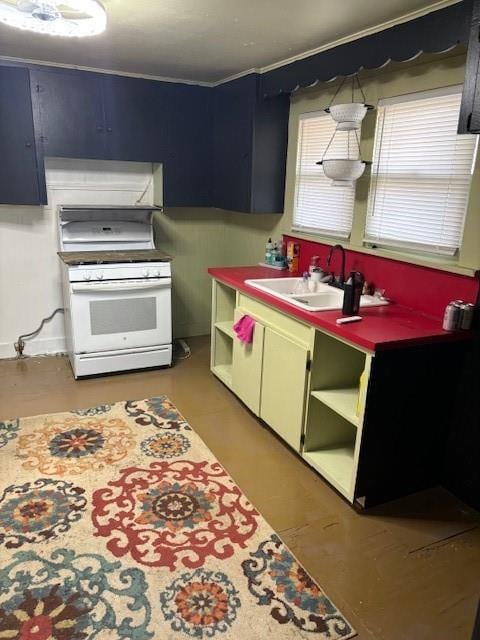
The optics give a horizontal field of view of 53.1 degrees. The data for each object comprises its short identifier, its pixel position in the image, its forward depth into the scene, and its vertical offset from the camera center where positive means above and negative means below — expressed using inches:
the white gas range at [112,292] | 136.6 -32.5
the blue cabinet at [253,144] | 136.3 +10.2
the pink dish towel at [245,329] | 118.6 -36.0
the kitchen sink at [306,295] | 105.3 -25.9
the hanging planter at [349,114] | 101.8 +14.2
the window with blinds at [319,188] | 122.2 -1.5
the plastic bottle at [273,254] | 145.7 -21.4
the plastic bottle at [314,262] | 129.2 -21.0
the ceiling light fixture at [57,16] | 77.7 +25.5
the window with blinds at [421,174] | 91.4 +2.4
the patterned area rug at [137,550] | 65.2 -58.0
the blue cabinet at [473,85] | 65.2 +13.6
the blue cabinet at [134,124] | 138.3 +15.3
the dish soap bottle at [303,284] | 125.0 -25.9
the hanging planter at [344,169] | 105.1 +3.1
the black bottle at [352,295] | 94.6 -21.3
